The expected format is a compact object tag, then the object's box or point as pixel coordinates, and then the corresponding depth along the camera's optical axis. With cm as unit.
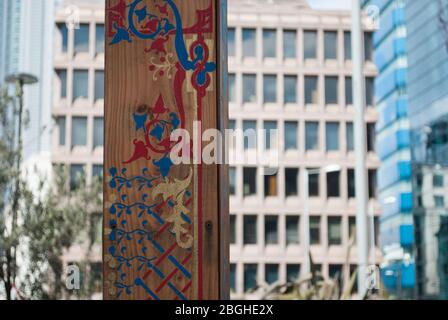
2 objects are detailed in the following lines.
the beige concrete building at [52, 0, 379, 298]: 3422
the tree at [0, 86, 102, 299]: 1125
